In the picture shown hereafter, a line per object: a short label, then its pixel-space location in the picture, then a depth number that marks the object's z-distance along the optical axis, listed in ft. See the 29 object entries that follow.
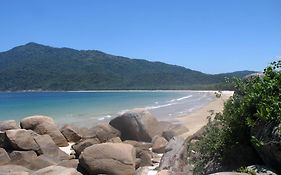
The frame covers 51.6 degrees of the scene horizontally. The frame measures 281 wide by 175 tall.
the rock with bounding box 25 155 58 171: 23.75
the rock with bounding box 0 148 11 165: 24.49
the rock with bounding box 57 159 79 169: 22.55
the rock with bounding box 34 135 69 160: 26.33
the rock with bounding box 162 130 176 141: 34.44
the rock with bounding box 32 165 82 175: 18.13
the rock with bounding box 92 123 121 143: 32.94
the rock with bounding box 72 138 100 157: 26.06
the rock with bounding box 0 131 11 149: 26.04
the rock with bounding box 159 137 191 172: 19.42
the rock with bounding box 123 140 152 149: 29.58
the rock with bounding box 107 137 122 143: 30.62
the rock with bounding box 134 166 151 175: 20.17
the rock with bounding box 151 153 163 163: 25.35
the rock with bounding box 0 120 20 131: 31.66
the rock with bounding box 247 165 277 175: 10.61
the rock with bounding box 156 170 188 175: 16.37
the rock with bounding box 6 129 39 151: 25.66
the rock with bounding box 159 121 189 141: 34.72
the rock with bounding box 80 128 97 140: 32.91
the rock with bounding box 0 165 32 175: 20.28
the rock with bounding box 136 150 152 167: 23.60
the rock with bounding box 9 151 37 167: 24.37
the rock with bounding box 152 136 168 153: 29.17
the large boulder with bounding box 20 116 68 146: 31.90
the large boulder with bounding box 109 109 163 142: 35.30
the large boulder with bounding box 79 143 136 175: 19.95
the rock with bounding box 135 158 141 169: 22.56
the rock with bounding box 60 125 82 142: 34.10
